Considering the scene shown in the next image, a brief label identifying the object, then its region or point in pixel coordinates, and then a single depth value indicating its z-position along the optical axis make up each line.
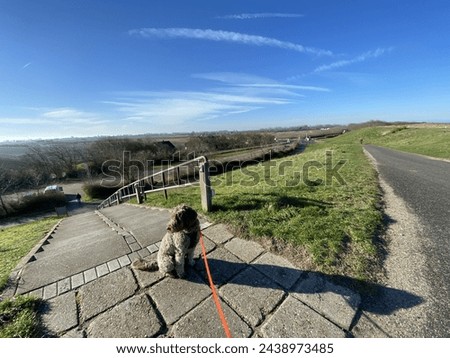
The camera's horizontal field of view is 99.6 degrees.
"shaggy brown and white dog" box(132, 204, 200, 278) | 2.17
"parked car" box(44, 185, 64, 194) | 26.10
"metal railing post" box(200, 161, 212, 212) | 3.89
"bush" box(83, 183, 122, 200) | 28.38
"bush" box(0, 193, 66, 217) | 23.31
